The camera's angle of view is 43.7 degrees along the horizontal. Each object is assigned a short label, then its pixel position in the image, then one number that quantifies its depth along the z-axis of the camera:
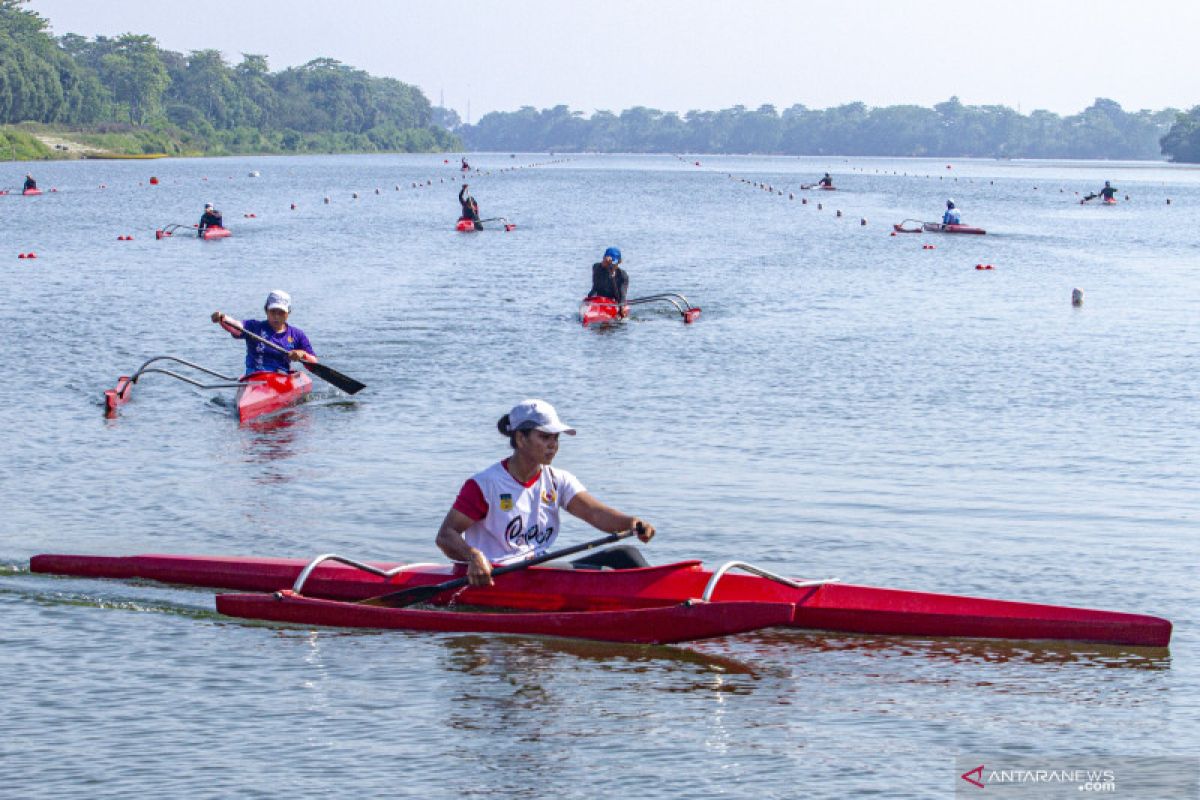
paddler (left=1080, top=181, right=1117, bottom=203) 91.95
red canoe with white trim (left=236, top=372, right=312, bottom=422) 22.09
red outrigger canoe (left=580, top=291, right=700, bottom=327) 33.06
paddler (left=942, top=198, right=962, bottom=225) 63.28
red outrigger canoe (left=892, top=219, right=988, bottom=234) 61.69
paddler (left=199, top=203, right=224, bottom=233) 56.38
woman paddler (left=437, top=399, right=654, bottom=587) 10.95
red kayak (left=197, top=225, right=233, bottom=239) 56.09
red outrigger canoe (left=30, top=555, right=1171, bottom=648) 11.37
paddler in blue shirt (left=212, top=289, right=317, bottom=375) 21.20
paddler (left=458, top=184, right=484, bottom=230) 62.38
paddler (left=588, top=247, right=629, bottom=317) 33.16
